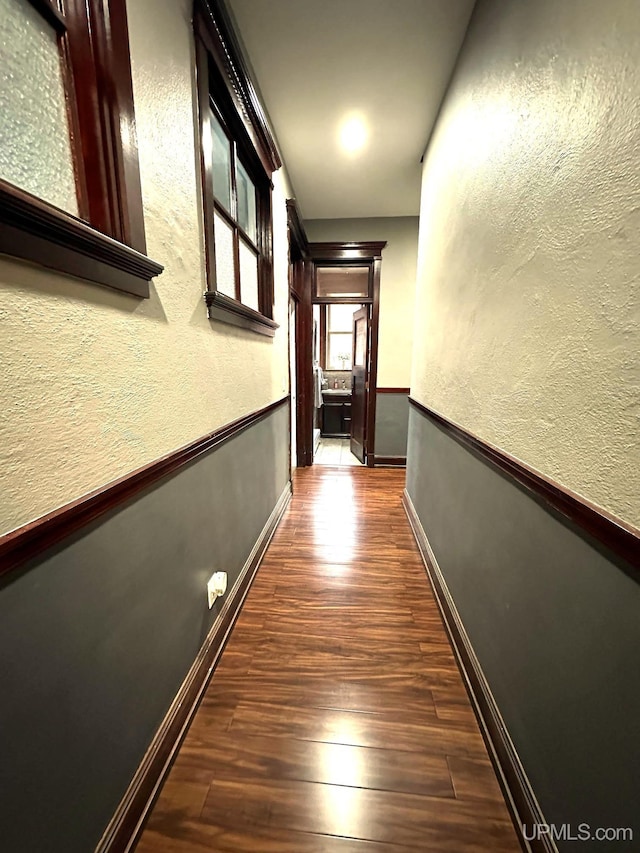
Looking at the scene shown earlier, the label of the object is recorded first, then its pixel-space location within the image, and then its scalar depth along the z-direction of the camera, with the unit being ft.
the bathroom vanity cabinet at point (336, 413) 18.04
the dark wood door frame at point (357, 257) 11.68
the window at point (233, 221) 4.85
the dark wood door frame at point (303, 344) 11.34
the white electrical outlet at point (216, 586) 4.19
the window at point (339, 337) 21.50
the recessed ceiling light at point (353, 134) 6.99
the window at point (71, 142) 1.82
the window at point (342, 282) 15.51
